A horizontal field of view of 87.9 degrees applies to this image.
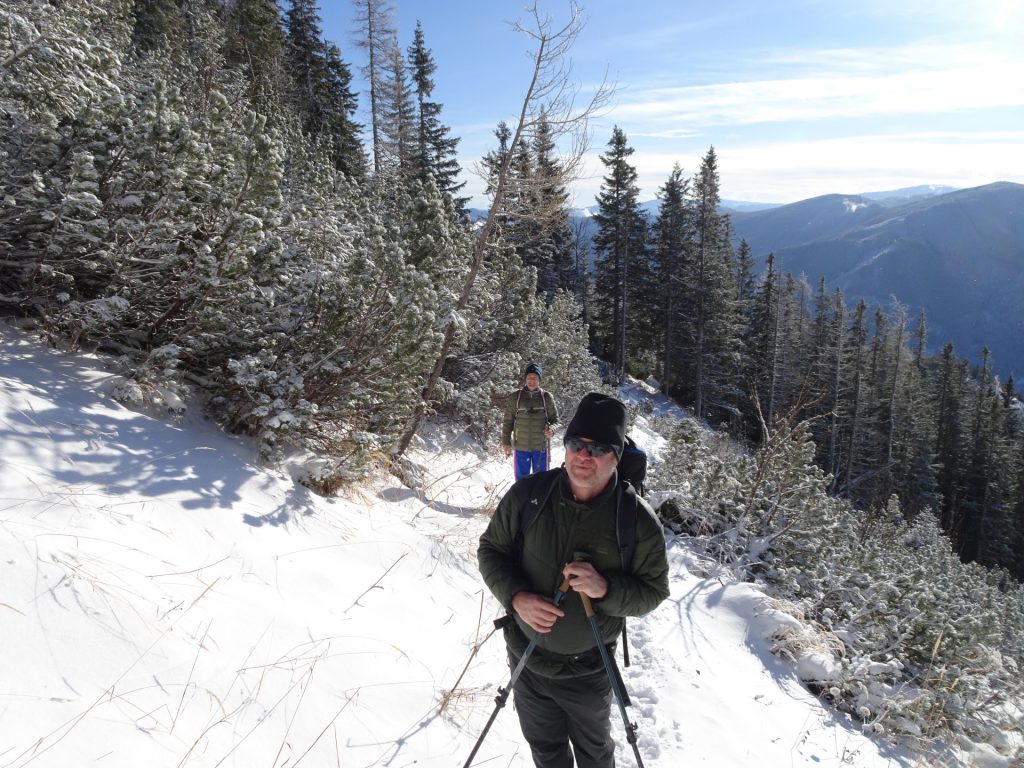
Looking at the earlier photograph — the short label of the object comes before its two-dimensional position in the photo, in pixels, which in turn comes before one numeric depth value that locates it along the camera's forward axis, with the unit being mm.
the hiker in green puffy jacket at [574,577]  2385
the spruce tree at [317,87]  26266
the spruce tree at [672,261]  33750
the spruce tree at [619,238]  31969
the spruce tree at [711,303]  32688
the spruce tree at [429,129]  30672
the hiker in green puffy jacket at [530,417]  7176
